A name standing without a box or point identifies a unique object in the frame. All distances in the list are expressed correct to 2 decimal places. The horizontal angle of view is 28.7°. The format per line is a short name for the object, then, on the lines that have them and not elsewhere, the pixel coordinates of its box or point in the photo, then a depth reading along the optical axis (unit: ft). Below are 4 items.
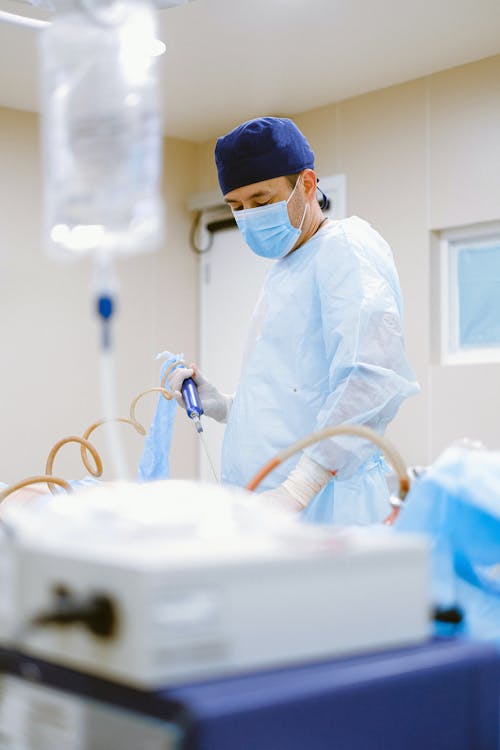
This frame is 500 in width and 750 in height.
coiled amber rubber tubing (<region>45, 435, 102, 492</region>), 7.00
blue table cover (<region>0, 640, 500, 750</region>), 1.92
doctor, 5.42
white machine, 1.97
